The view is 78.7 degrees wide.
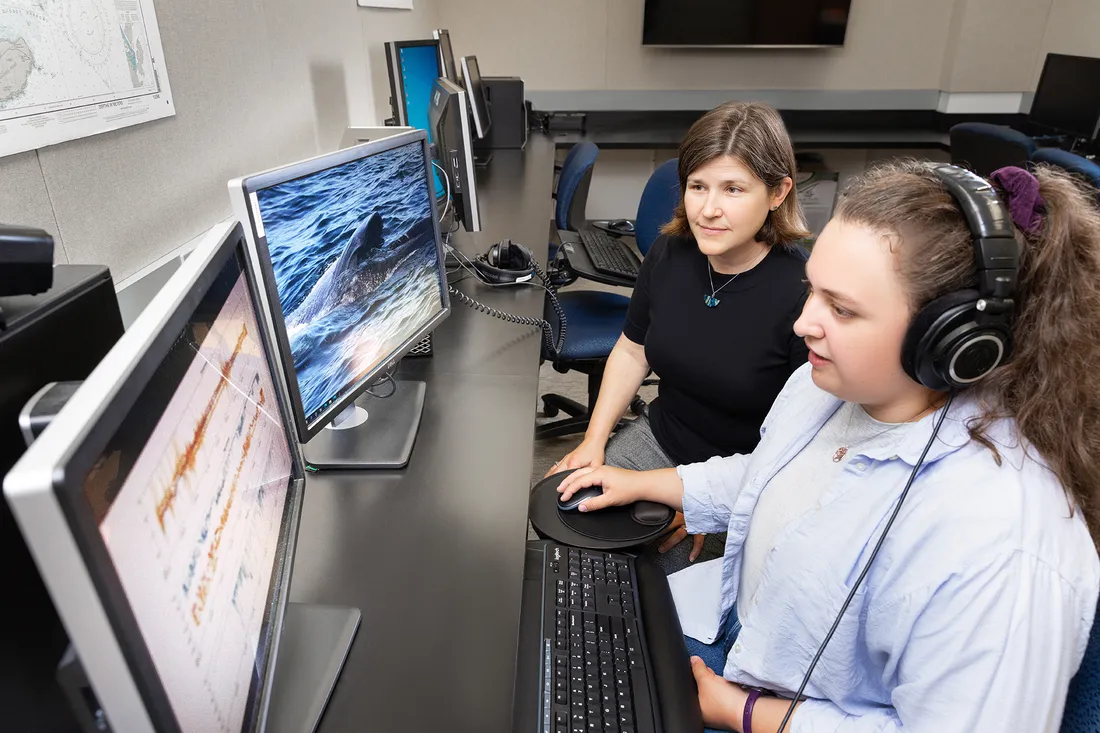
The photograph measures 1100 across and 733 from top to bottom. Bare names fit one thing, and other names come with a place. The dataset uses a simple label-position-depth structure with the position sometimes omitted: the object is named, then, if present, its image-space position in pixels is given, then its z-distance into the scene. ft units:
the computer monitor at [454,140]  5.64
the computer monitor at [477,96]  9.01
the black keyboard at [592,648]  2.46
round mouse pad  3.38
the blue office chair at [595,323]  6.76
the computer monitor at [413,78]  6.88
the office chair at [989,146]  10.39
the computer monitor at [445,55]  8.08
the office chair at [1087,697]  2.03
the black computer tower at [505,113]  11.54
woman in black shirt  4.31
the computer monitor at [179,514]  1.03
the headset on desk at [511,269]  6.04
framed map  2.76
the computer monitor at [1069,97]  11.44
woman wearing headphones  2.05
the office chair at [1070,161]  8.64
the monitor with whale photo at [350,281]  2.72
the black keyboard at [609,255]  6.99
